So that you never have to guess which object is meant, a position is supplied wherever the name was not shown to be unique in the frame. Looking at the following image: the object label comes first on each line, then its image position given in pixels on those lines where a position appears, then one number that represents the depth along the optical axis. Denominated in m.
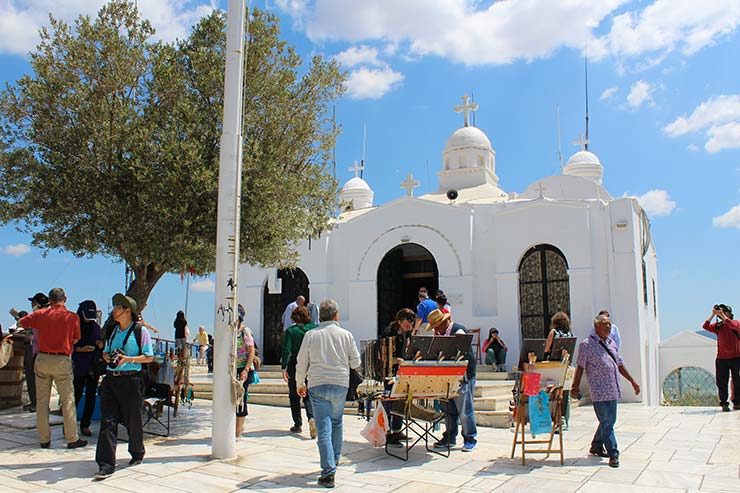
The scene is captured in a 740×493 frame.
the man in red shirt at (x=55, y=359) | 6.92
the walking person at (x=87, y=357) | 8.05
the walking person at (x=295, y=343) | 8.09
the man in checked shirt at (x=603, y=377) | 6.59
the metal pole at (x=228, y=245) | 6.68
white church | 14.81
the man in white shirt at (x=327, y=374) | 5.79
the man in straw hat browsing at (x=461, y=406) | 7.21
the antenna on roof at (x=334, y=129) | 10.68
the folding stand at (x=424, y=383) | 6.74
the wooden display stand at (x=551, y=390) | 6.69
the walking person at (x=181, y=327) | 13.68
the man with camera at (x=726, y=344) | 10.32
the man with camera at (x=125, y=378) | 6.18
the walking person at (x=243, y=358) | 7.79
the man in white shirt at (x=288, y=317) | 11.20
